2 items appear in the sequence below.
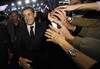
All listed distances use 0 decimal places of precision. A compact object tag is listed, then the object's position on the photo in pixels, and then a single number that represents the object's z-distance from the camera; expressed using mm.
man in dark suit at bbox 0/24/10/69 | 1479
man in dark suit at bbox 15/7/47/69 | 1177
